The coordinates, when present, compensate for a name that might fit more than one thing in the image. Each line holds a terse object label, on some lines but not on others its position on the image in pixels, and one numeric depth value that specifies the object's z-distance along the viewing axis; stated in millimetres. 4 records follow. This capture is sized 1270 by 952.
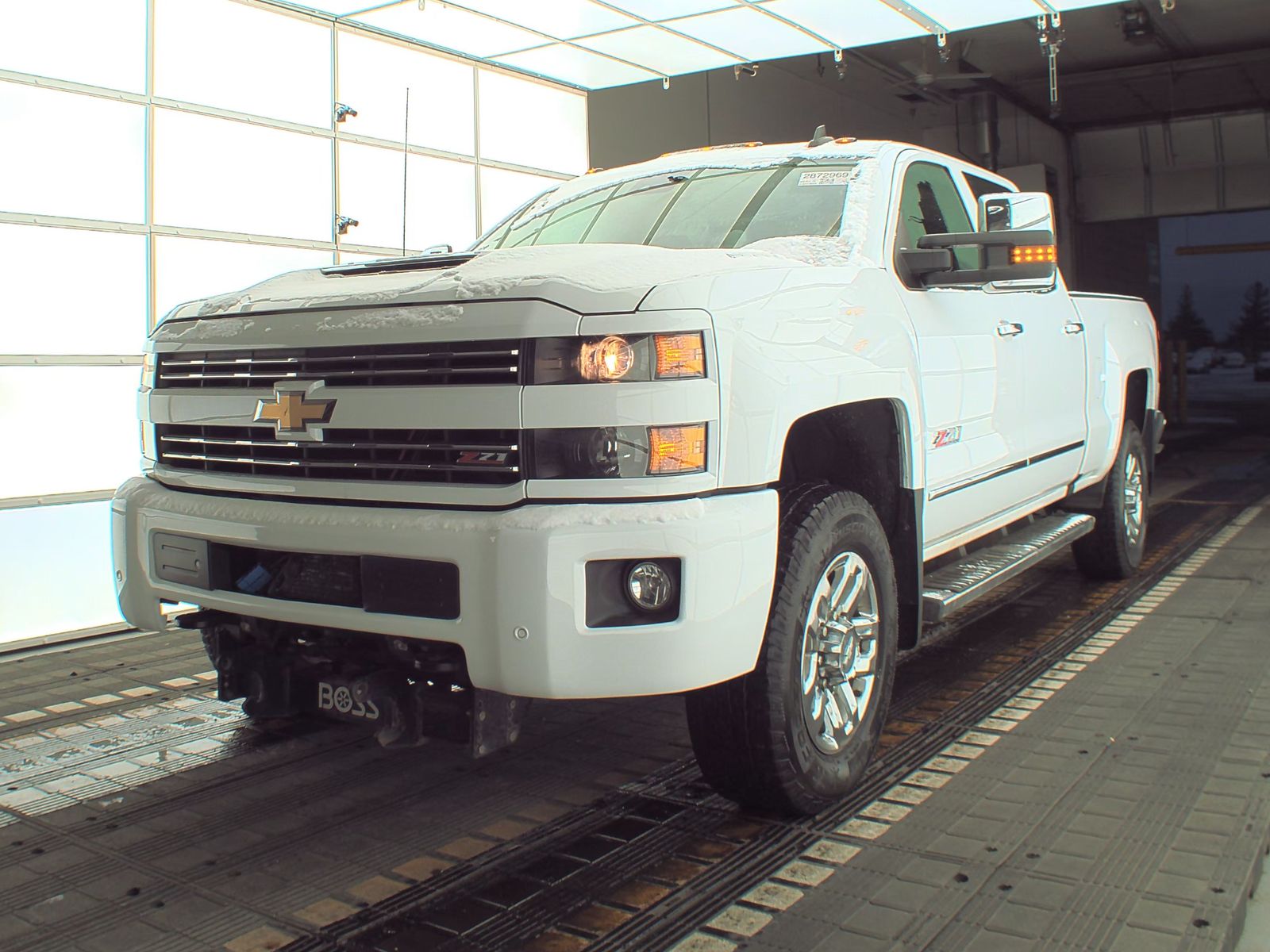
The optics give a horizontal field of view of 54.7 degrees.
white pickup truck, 2750
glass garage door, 6176
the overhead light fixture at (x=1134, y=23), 14172
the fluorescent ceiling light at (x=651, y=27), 7902
